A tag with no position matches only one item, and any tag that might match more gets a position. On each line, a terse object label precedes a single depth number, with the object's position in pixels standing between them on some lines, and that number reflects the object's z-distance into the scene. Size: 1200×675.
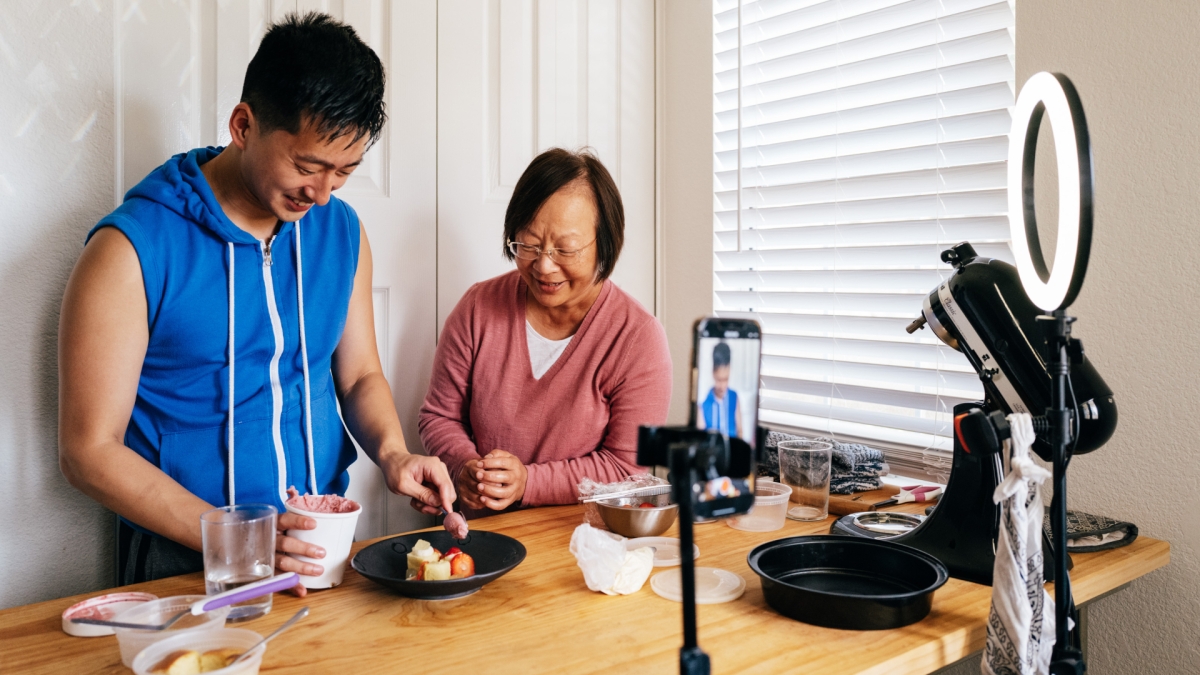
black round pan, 1.04
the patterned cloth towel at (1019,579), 1.00
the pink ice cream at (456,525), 1.29
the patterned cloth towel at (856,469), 1.74
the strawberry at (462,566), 1.18
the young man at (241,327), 1.24
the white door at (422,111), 1.74
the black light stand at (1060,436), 0.95
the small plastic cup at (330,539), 1.16
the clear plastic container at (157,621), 0.92
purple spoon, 0.97
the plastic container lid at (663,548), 1.32
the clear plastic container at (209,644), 0.87
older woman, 1.88
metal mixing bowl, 1.41
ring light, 0.95
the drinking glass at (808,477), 1.60
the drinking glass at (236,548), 1.07
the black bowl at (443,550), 1.12
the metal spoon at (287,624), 0.88
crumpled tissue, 1.17
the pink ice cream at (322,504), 1.19
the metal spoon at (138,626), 0.93
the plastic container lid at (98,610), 1.02
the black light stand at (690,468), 0.62
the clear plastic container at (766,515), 1.51
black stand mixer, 0.96
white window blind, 1.87
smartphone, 0.61
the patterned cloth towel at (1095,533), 1.37
